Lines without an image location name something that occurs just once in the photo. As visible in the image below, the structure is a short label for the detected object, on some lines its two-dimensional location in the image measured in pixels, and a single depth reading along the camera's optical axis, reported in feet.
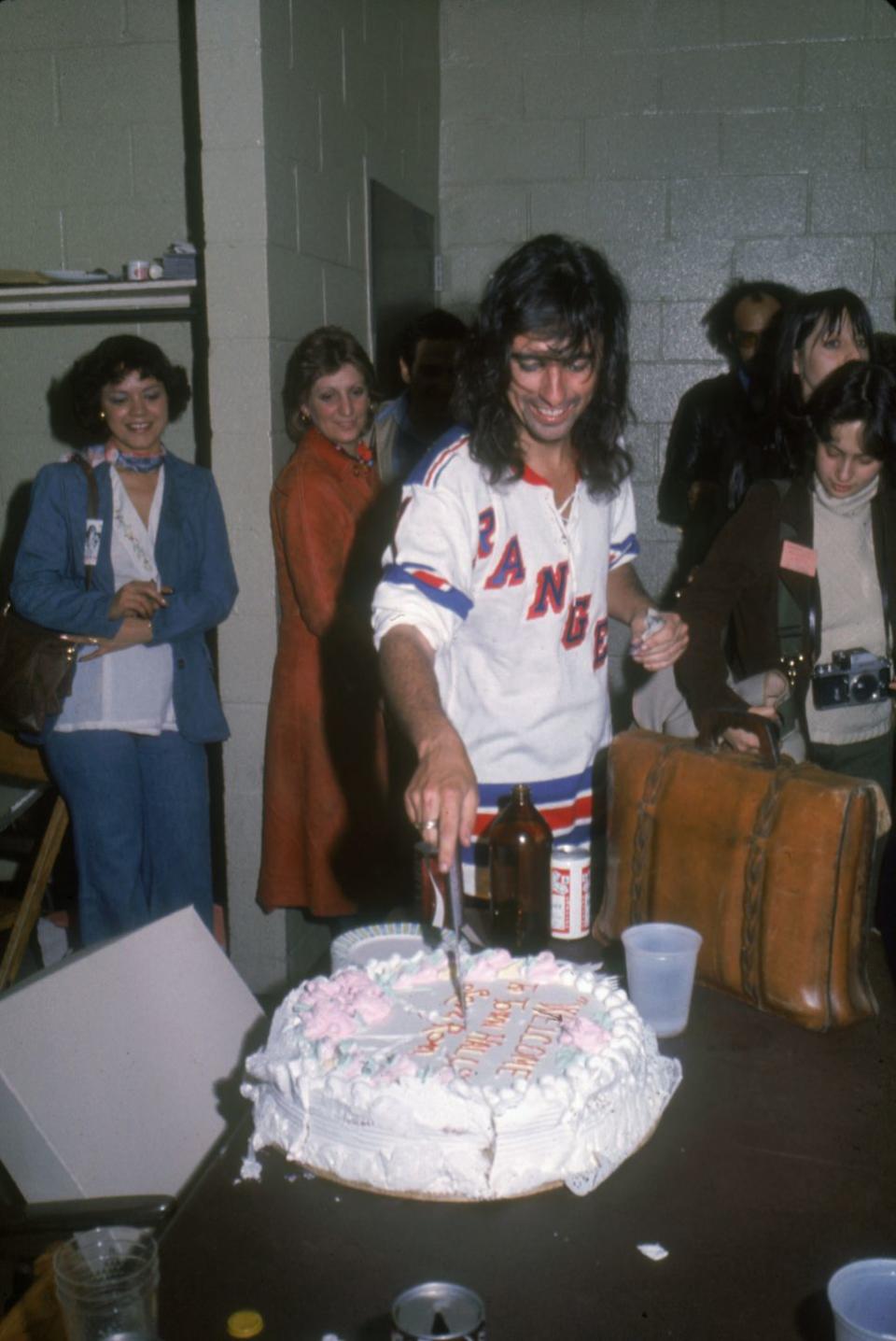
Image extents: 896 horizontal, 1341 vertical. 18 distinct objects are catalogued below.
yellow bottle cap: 3.18
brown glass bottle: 5.48
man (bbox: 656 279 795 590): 13.76
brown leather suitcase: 4.71
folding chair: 9.76
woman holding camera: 7.73
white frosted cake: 3.74
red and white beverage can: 5.37
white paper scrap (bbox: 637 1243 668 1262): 3.46
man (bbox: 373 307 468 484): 11.84
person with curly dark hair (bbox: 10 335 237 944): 10.11
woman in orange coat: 10.48
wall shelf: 11.02
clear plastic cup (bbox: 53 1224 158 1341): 3.23
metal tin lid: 2.71
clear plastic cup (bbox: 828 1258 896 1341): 2.98
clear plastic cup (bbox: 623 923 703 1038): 4.66
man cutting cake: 5.89
